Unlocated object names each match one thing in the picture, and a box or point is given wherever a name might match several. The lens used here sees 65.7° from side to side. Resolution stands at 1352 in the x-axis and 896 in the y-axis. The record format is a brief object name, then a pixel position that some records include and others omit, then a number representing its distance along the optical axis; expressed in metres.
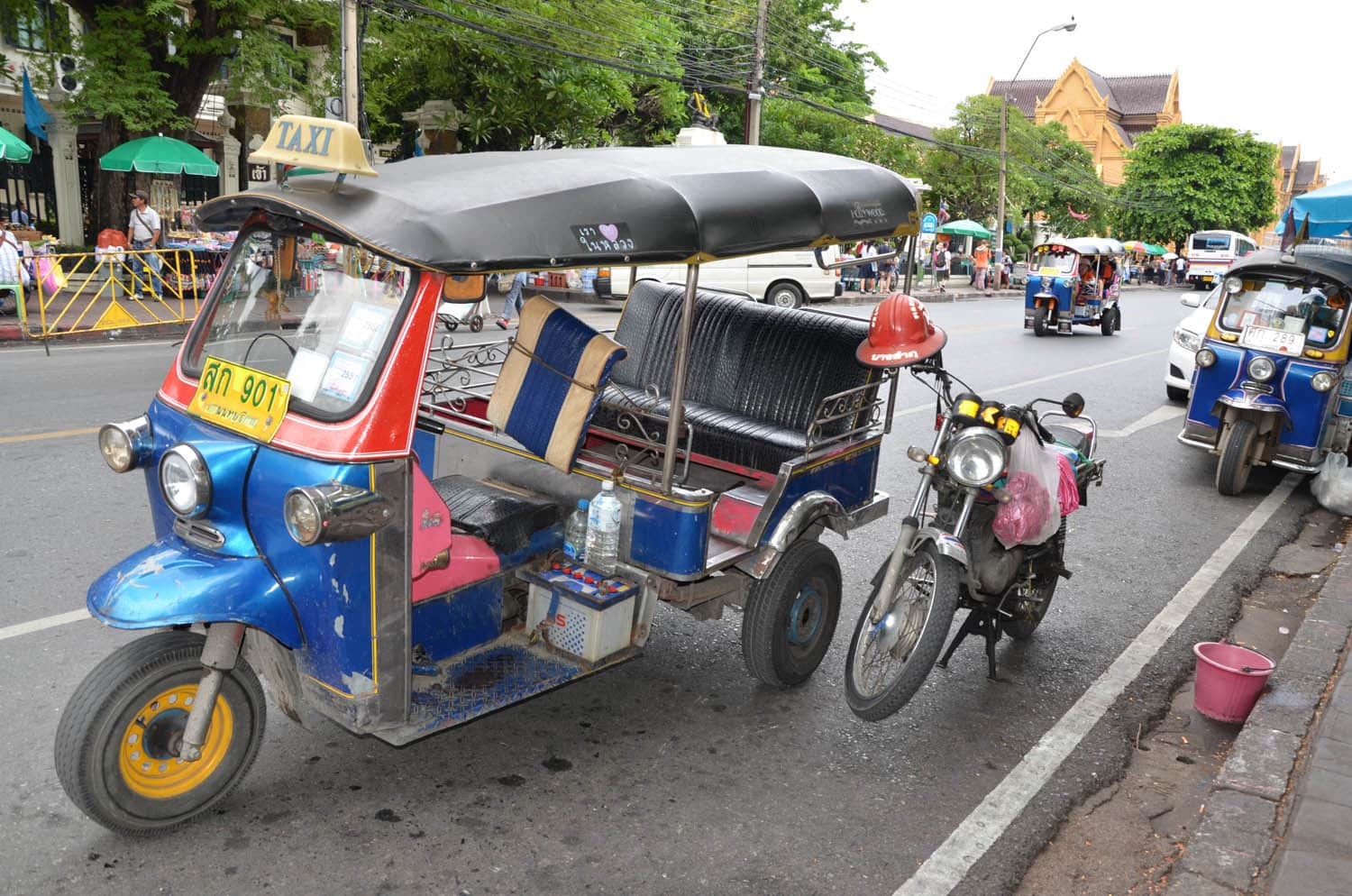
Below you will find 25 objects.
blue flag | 19.95
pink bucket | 4.59
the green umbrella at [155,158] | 17.69
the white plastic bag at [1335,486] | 8.32
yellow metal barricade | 14.00
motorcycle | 4.11
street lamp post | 35.09
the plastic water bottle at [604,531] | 4.17
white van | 20.44
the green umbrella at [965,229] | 35.59
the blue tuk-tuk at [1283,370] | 8.45
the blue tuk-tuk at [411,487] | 3.19
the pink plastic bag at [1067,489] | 4.83
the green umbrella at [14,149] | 15.62
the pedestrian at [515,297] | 13.81
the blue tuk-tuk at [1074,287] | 19.97
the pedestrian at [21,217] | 20.34
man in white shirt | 17.66
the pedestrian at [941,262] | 34.19
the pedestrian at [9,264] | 14.05
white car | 11.92
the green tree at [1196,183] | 52.66
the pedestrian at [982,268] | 35.62
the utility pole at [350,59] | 15.82
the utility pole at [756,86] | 23.97
